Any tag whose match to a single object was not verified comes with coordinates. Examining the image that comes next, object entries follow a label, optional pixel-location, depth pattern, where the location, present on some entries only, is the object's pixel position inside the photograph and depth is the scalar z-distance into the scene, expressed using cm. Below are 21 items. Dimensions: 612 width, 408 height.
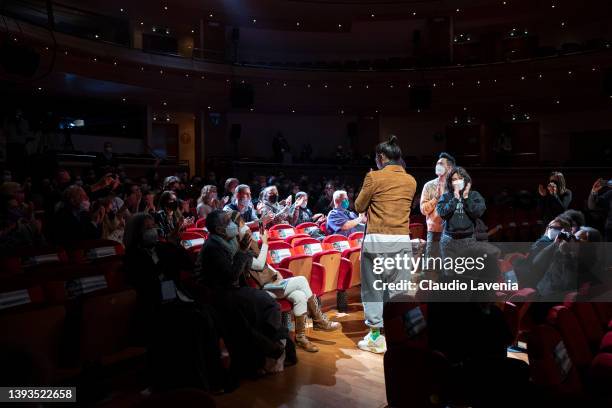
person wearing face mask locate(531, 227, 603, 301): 330
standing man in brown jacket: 343
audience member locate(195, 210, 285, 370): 314
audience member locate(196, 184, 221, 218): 632
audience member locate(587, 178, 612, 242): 575
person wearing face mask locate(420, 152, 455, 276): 464
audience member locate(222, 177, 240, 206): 684
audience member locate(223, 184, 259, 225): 566
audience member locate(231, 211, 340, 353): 364
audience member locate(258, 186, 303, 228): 632
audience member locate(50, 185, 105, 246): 474
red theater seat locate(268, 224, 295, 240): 557
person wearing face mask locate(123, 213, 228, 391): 286
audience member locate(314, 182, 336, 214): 830
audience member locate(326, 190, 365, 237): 538
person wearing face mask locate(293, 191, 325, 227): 651
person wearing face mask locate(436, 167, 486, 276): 386
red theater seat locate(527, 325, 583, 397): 214
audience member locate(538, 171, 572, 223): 657
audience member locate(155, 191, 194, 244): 501
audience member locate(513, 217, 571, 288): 366
